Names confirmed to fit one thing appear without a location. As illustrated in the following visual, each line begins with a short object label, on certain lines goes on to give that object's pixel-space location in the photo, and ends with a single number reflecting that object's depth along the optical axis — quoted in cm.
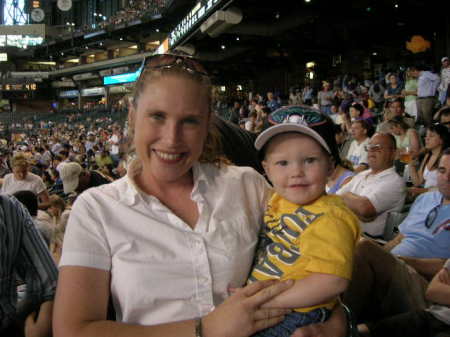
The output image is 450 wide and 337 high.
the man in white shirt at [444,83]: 757
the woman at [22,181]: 684
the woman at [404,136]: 583
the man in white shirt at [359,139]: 532
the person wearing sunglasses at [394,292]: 198
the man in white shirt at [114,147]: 1407
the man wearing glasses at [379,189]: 345
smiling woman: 124
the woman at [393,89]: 917
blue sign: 3909
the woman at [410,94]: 854
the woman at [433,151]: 443
